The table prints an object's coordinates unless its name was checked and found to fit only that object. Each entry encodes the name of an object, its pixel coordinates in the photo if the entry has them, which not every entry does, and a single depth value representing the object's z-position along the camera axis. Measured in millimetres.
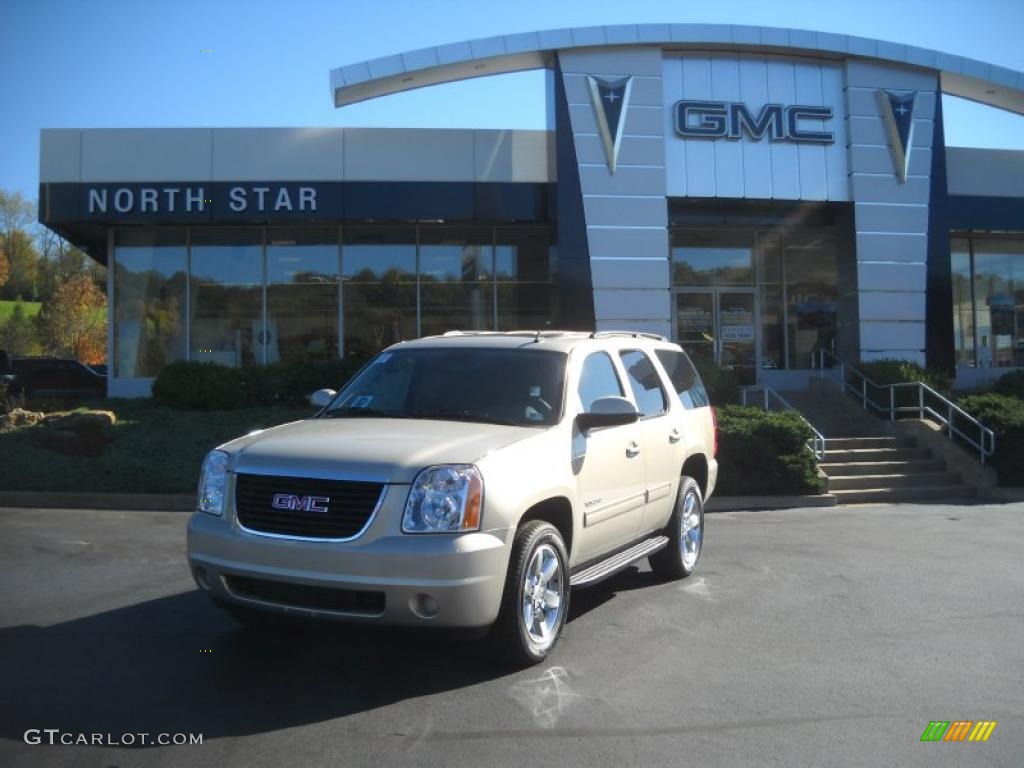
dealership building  18031
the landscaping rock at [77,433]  12930
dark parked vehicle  25883
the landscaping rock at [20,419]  13773
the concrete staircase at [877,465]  13664
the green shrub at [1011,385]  18062
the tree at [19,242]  63031
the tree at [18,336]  48406
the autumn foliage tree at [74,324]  49375
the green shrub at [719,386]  16469
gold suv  4457
